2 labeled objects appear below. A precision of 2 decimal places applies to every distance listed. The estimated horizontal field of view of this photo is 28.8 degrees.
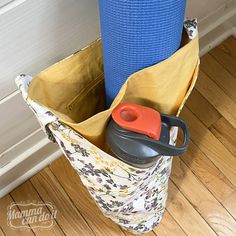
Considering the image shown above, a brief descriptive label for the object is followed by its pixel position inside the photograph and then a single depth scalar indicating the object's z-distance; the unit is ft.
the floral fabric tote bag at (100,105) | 2.37
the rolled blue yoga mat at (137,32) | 2.10
